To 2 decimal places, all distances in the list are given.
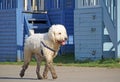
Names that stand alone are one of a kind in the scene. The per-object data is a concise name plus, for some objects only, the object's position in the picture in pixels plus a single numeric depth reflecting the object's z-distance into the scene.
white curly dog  14.80
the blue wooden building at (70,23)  23.70
